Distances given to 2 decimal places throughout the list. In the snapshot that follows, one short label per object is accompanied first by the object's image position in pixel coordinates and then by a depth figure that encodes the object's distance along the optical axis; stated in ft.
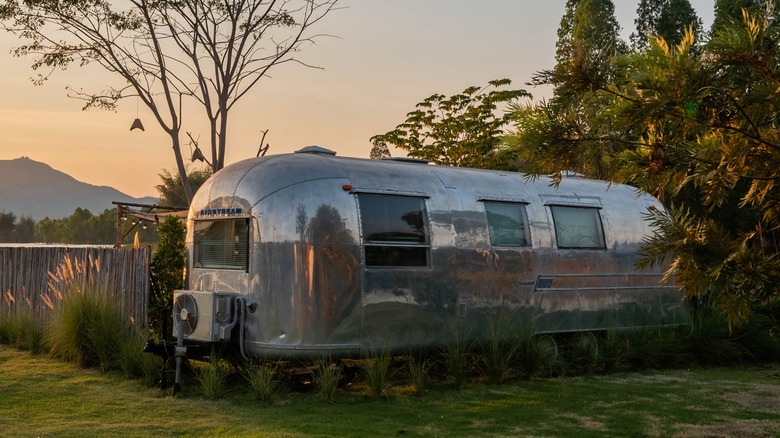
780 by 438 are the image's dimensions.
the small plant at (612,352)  38.81
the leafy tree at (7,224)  285.84
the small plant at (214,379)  31.04
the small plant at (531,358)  36.27
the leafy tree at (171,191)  225.97
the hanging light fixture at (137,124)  70.10
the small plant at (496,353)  35.06
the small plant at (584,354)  38.14
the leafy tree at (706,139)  17.22
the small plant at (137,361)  33.45
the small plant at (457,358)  34.17
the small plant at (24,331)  42.29
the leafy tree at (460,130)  91.09
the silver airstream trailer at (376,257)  31.89
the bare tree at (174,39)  70.18
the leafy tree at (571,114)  18.33
